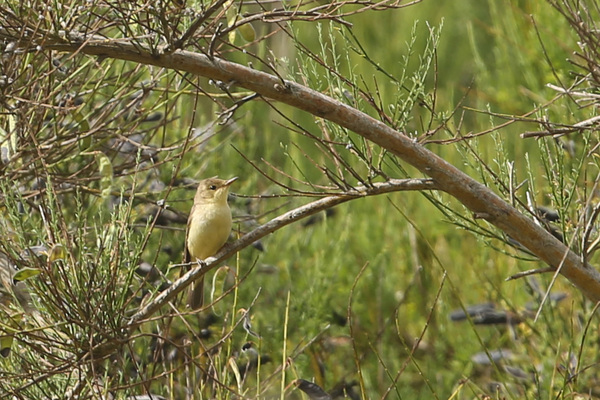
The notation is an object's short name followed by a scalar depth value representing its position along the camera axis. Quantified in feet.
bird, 23.75
